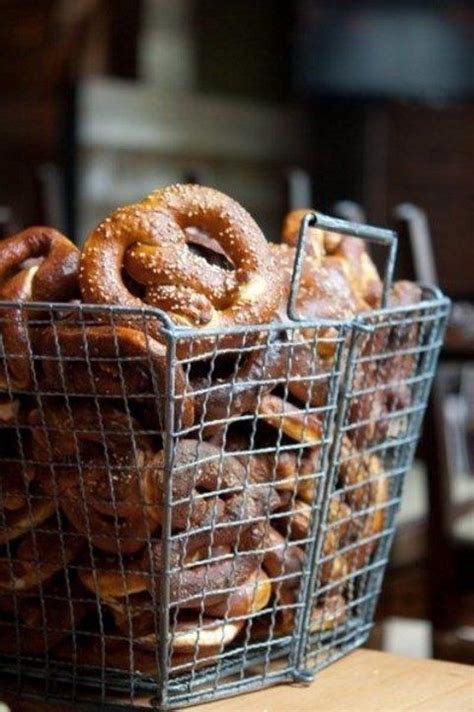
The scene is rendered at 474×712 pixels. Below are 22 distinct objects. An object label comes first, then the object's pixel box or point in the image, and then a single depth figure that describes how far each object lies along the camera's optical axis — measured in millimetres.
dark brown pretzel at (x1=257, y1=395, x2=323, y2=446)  1138
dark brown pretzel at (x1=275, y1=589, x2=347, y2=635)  1180
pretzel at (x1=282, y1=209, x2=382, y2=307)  1269
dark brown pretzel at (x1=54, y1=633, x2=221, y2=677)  1124
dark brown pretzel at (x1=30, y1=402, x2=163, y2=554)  1089
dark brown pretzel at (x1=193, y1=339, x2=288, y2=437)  1095
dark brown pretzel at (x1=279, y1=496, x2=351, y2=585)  1170
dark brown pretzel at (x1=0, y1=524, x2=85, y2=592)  1136
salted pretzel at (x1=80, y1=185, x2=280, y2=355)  1100
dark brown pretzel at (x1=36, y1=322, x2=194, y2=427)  1065
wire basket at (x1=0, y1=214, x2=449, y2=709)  1085
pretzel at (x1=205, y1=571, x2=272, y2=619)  1132
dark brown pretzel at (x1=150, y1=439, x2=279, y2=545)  1082
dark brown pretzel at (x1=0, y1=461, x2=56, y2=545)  1135
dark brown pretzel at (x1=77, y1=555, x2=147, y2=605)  1107
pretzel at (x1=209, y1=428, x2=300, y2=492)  1132
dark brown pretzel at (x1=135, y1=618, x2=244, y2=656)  1115
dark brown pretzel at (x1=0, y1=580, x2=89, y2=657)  1153
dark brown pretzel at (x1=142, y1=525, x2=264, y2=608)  1093
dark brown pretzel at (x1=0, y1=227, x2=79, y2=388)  1110
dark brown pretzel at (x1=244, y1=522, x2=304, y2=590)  1144
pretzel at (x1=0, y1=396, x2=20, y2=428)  1133
